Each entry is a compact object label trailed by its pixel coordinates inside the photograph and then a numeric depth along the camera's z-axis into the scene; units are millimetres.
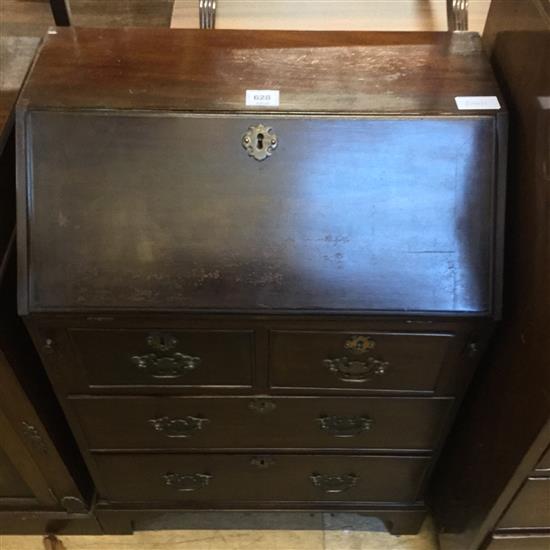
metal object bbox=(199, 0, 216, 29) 1120
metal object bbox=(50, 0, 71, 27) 1075
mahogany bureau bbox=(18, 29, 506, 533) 847
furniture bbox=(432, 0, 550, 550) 801
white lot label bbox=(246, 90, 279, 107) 881
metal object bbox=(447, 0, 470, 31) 1108
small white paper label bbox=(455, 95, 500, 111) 874
